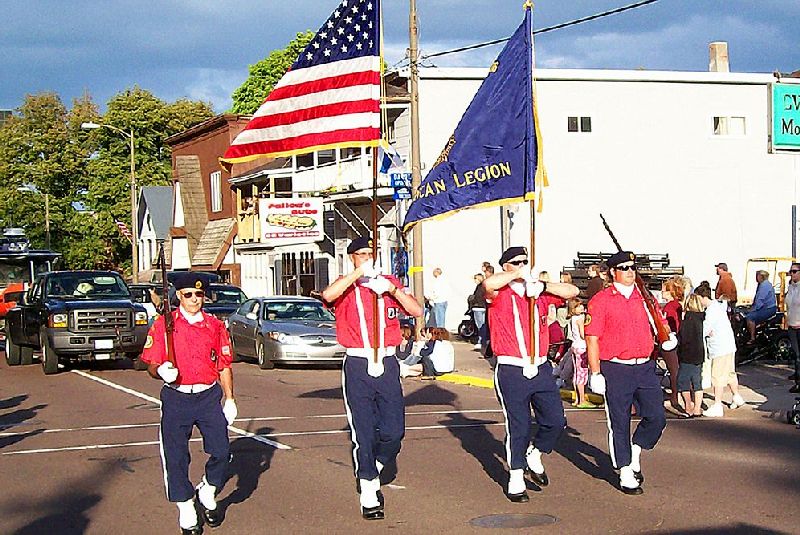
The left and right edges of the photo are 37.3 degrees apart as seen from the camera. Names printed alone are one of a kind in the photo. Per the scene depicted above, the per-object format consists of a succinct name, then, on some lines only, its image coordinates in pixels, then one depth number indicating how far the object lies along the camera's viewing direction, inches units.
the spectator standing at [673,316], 607.3
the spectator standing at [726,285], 852.1
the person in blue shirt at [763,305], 821.2
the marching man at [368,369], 345.1
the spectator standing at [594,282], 781.9
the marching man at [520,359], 363.9
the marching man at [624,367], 372.5
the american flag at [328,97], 451.8
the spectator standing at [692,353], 593.9
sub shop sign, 1520.7
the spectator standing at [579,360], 639.1
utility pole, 962.7
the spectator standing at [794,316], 671.8
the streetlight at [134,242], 1835.6
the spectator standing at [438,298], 1091.9
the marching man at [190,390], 326.0
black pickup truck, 900.6
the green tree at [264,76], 2450.8
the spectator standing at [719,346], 607.2
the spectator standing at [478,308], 1003.0
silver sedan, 909.2
